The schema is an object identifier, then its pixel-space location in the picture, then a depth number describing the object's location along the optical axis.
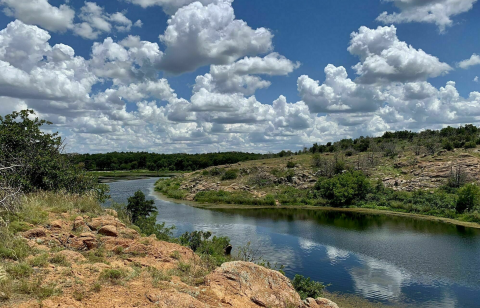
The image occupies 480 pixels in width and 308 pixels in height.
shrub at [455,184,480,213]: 41.94
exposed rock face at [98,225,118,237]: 12.17
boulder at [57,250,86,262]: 9.55
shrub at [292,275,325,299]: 15.74
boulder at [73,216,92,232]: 11.98
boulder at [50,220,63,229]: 11.57
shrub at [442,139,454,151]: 63.83
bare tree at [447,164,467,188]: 51.41
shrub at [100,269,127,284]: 8.58
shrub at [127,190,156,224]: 30.22
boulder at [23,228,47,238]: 10.29
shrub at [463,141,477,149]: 62.19
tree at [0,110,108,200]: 16.22
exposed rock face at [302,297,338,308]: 10.16
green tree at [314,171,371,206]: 53.66
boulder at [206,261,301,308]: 8.99
